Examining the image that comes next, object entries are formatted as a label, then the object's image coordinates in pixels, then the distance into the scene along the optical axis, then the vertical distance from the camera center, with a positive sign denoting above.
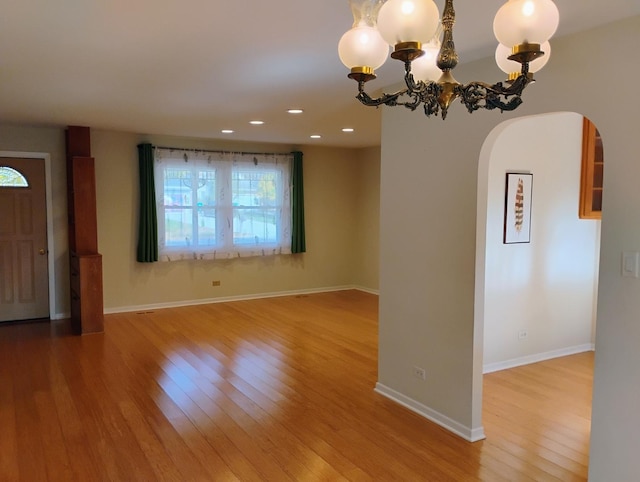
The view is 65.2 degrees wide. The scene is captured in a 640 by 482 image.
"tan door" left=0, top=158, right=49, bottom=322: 6.19 -0.42
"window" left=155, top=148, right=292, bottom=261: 7.07 +0.05
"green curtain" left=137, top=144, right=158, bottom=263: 6.79 -0.04
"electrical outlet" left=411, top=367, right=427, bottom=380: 3.60 -1.19
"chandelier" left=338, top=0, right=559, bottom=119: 1.40 +0.50
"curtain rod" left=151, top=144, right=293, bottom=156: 7.01 +0.83
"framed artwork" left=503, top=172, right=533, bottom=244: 4.46 +0.01
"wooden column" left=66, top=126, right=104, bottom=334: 5.75 -0.38
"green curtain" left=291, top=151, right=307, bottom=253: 8.00 +0.03
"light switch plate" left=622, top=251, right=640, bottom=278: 2.36 -0.26
